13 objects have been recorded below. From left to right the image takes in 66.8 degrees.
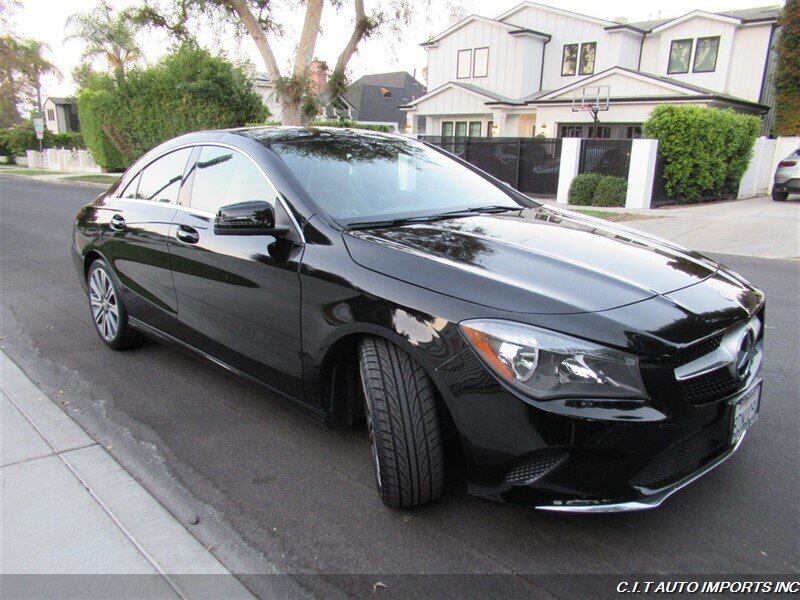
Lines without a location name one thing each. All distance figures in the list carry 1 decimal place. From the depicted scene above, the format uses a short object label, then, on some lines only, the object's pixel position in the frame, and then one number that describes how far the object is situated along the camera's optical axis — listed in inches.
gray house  2041.1
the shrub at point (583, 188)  611.5
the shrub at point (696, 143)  569.0
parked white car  625.9
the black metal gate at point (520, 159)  684.7
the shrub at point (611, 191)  592.1
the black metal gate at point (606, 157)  605.6
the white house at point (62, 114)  2333.9
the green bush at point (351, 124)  881.0
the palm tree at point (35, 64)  2271.2
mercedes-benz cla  83.0
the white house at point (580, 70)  988.6
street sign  1330.0
